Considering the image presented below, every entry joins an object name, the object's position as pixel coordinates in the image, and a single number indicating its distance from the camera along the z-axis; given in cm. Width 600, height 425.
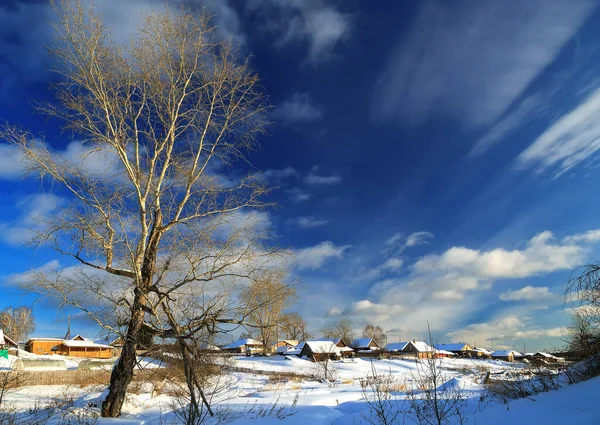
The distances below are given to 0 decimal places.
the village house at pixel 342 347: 8106
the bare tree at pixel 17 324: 6749
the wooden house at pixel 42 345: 6700
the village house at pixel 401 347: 9444
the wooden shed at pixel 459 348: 10494
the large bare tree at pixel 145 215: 1059
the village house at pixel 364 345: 9325
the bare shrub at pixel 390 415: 1244
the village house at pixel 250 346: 8901
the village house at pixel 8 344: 5044
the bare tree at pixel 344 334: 10381
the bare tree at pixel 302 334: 9775
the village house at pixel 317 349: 6951
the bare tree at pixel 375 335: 11859
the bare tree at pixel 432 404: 790
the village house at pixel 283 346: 8711
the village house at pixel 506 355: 10581
